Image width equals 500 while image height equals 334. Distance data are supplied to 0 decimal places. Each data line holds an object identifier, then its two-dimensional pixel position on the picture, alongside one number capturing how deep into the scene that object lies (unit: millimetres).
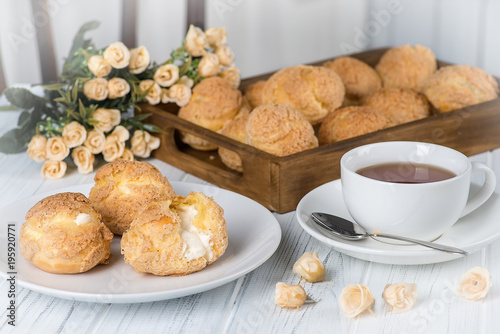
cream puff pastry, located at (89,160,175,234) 886
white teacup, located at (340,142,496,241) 827
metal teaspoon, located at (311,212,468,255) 845
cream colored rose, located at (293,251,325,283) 838
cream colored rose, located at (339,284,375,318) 790
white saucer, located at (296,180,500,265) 823
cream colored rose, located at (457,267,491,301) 807
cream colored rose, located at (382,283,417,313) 796
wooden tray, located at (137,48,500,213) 966
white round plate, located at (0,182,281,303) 782
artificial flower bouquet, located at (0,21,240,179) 1089
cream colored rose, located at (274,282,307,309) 803
